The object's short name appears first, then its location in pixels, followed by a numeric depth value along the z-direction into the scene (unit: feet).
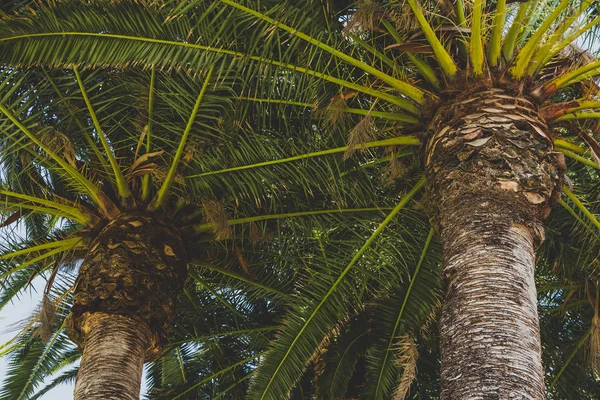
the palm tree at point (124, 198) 26.32
